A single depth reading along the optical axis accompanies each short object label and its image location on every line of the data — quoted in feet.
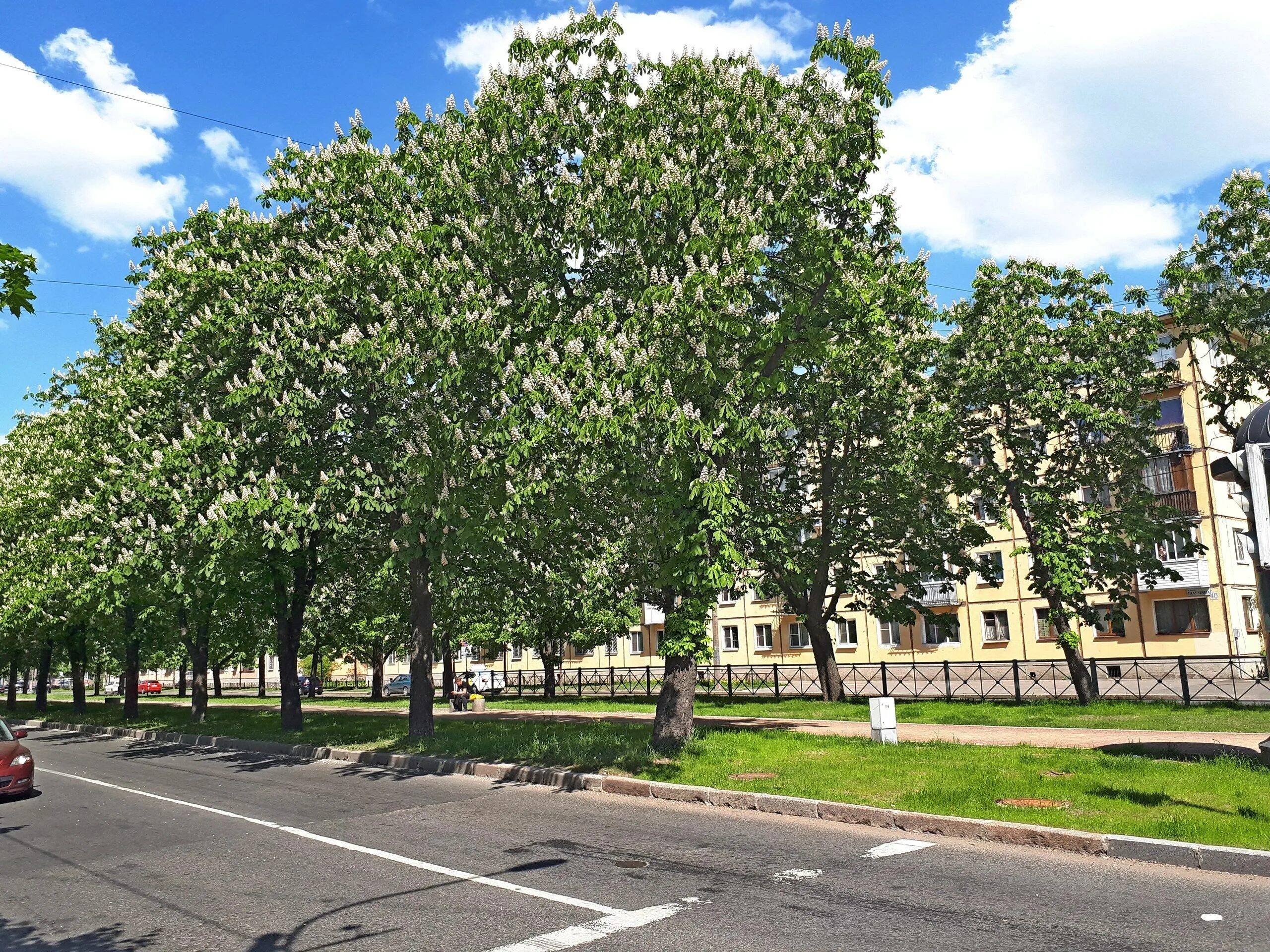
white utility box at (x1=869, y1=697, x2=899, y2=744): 49.14
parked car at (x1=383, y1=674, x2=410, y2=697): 168.30
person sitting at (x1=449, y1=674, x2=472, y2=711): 96.94
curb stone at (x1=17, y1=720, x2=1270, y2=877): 24.67
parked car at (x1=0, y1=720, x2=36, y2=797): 43.19
